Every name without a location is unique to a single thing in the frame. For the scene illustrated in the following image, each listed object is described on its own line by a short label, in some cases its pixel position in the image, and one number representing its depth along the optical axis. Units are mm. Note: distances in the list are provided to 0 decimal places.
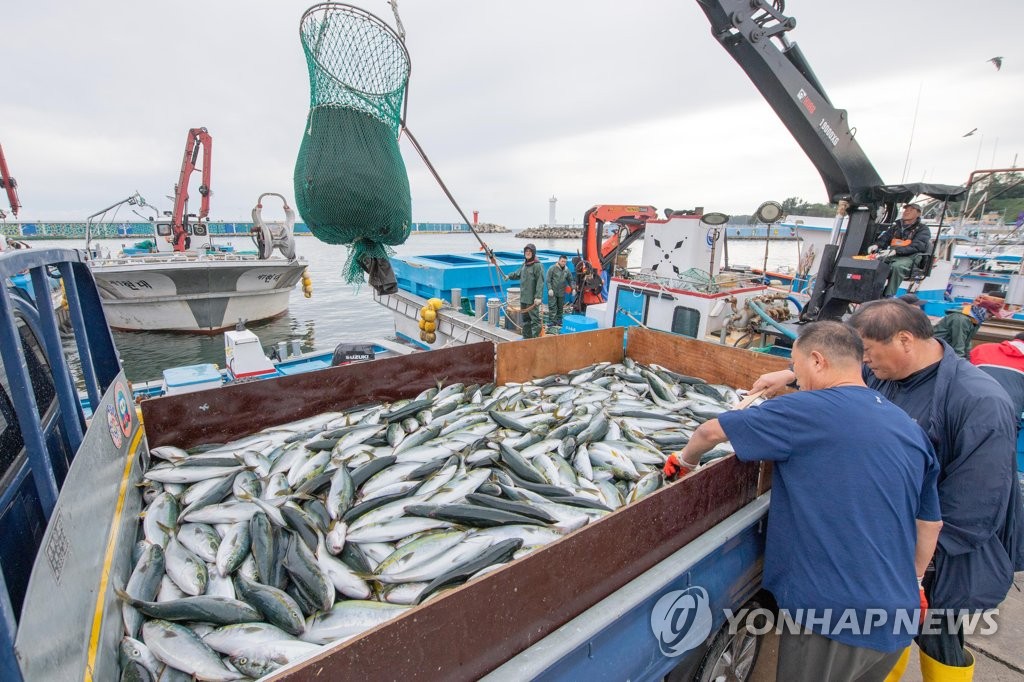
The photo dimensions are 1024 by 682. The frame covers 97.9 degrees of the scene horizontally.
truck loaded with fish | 1453
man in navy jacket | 2143
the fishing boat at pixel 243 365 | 5297
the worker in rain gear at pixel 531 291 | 9133
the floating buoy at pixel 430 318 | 8828
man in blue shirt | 1883
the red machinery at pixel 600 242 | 10195
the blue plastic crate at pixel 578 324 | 7235
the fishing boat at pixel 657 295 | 6594
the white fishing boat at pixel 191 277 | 15078
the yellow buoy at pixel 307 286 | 14422
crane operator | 6848
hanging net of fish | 3139
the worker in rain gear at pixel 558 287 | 10250
